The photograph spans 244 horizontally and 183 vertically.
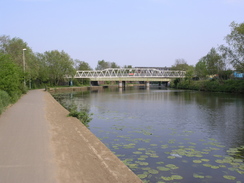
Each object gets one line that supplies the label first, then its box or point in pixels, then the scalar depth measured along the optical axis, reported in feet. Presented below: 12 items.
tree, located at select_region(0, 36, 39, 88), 169.70
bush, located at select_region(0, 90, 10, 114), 65.57
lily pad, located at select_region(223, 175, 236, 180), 28.09
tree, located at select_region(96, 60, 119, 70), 577.63
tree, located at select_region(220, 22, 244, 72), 159.62
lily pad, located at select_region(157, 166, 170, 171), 30.27
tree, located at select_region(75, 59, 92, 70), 400.06
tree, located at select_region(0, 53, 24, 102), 78.48
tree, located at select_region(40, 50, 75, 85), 256.52
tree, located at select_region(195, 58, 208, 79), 240.73
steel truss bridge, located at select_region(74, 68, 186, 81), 347.36
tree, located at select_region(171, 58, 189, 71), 398.27
